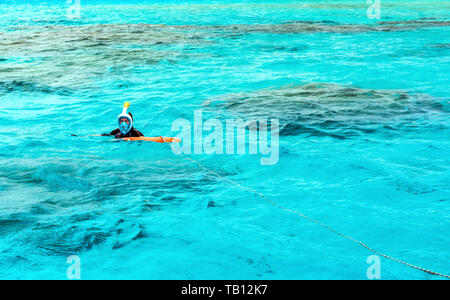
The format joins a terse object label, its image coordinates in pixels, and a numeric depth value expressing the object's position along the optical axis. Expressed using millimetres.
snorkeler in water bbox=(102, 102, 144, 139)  9249
